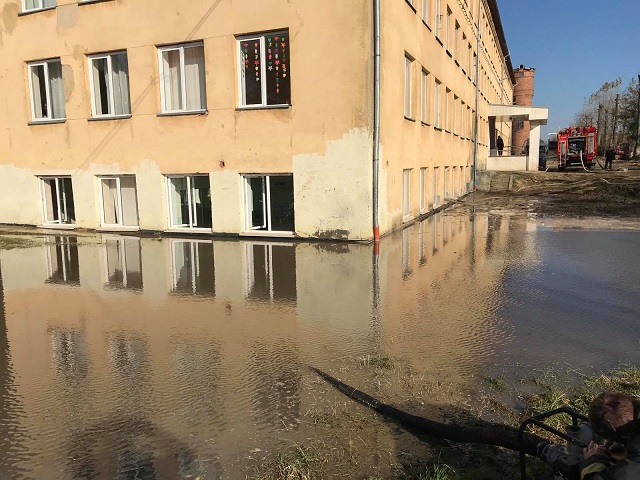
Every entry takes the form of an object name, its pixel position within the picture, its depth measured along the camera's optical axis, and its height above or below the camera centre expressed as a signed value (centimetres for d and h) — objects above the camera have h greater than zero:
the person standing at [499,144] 4278 +182
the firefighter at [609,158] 3881 +43
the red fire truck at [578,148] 3959 +125
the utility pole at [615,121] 6725 +565
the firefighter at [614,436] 207 -114
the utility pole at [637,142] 5279 +222
